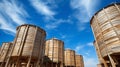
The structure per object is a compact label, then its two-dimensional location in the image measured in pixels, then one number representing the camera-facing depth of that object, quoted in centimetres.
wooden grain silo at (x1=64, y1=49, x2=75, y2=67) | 3087
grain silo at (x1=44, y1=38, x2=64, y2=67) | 2392
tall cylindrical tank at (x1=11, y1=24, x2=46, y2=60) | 1509
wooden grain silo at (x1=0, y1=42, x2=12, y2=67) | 2467
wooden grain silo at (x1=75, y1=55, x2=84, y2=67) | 3450
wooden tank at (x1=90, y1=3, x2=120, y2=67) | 1069
